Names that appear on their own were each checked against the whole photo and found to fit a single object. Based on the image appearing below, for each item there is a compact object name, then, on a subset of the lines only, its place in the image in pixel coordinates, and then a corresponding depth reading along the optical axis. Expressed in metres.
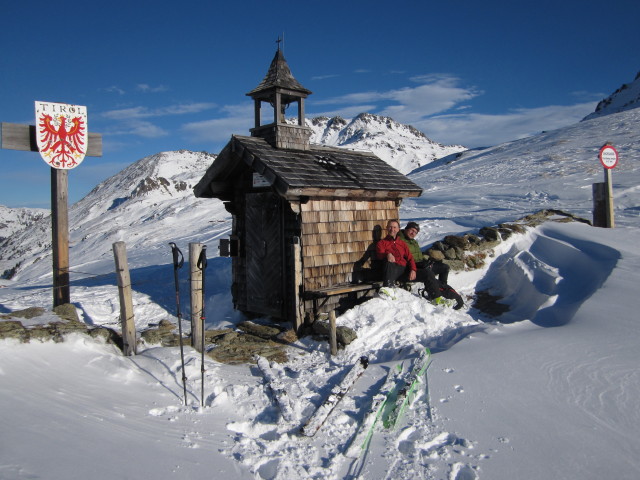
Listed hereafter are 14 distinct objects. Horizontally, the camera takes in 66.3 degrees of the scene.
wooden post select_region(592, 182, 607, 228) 12.71
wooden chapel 8.90
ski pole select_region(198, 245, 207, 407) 6.47
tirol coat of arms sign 7.41
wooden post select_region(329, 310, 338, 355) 7.10
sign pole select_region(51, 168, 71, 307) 7.70
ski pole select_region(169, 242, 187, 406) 5.35
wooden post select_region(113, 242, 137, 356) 6.72
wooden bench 8.75
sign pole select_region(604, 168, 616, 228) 12.41
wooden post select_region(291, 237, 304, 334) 8.68
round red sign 12.10
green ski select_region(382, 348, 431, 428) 4.75
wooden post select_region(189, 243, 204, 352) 7.16
